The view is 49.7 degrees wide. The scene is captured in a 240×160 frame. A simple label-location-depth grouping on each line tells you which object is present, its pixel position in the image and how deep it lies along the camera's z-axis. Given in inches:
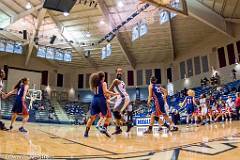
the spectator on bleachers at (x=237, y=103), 488.1
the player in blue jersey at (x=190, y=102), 409.4
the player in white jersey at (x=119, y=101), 251.8
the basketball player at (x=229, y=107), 537.0
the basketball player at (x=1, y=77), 268.6
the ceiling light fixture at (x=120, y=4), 700.8
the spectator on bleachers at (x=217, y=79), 817.5
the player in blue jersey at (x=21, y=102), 264.7
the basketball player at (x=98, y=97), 212.4
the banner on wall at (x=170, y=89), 1060.3
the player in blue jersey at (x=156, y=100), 257.4
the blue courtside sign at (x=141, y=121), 644.6
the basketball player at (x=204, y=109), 462.9
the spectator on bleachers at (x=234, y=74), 778.1
